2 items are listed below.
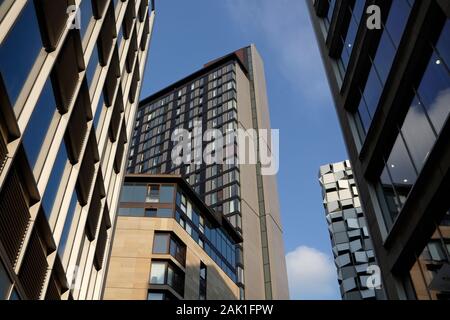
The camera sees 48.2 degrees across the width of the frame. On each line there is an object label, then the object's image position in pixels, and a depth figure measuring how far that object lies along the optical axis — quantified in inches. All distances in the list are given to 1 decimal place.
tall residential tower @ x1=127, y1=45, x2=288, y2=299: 3127.5
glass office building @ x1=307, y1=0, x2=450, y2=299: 524.1
